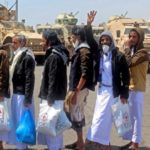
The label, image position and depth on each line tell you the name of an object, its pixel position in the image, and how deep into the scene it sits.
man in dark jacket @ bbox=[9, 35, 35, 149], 6.42
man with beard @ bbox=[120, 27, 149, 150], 6.79
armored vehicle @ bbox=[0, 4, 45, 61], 29.81
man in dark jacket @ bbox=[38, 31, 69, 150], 6.21
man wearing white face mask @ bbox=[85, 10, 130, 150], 6.46
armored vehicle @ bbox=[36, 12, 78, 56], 31.70
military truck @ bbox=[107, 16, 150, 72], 25.63
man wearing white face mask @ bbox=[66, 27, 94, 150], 6.52
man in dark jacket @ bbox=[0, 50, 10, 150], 6.49
